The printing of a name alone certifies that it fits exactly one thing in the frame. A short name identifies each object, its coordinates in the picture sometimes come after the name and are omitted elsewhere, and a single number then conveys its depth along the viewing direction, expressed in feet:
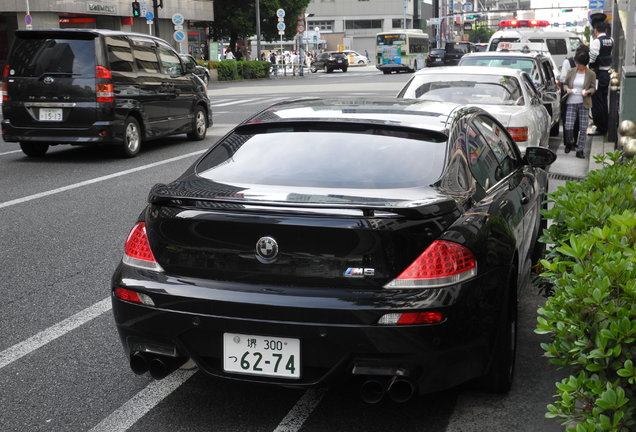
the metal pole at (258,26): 179.32
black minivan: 41.93
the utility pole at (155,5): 114.42
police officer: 48.42
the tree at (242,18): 199.41
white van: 95.50
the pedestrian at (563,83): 43.39
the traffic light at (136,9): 114.32
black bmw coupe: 11.75
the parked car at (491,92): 33.99
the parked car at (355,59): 285.43
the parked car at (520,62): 51.98
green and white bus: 203.21
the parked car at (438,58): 198.29
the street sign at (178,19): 119.03
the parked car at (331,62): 219.61
